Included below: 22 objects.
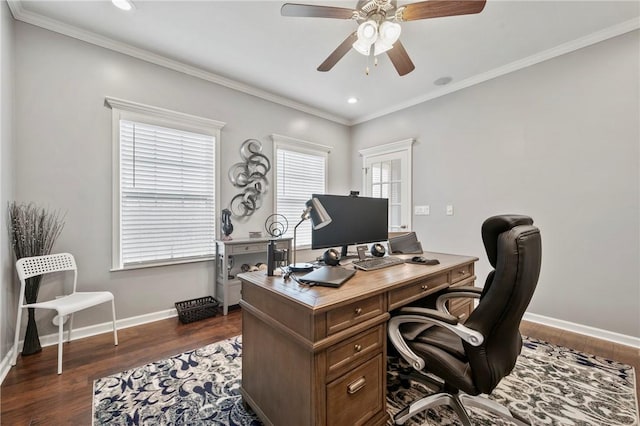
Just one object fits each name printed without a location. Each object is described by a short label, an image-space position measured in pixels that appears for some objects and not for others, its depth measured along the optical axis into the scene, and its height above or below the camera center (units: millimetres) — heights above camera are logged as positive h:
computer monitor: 1802 -57
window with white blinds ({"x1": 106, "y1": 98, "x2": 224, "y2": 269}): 2750 +229
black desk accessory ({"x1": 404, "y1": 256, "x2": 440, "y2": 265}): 1892 -334
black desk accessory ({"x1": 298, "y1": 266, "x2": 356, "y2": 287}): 1376 -341
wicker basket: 2873 -1052
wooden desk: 1148 -638
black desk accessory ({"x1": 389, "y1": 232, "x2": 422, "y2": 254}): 2250 -256
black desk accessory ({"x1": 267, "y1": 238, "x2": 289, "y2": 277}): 1575 -266
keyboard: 1742 -333
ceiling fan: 1700 +1352
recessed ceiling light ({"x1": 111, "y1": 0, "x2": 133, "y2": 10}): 2138 +1708
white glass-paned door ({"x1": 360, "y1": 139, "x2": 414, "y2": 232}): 4129 +623
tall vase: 2174 -883
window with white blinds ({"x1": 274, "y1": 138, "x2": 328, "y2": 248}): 4074 +580
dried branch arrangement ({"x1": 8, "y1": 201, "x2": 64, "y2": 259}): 2176 -130
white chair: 2015 -700
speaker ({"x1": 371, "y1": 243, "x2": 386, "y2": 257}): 2113 -282
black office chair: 1093 -516
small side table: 3121 -619
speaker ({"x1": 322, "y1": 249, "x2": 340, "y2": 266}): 1740 -282
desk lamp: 1504 +2
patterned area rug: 1550 -1180
